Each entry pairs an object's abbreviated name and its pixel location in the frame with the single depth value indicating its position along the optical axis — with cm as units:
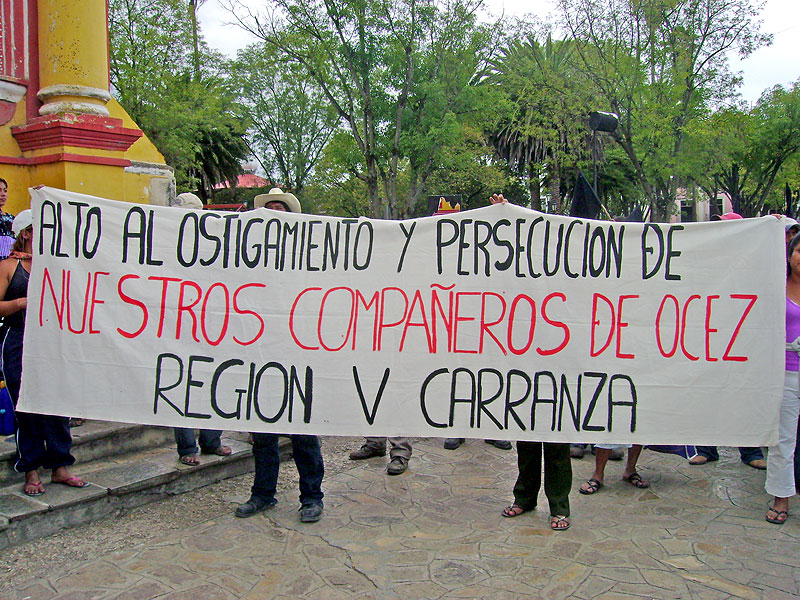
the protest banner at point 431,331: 396
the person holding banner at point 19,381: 409
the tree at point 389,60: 1498
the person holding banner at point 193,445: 491
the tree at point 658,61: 1480
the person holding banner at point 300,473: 423
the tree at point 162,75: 1711
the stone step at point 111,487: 392
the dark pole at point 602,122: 880
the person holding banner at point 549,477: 414
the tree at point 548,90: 1712
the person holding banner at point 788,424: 418
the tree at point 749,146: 1648
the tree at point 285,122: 2869
